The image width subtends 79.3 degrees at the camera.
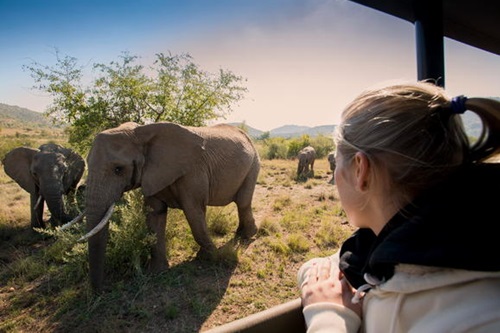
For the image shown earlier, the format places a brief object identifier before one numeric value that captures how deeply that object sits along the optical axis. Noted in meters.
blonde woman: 0.71
